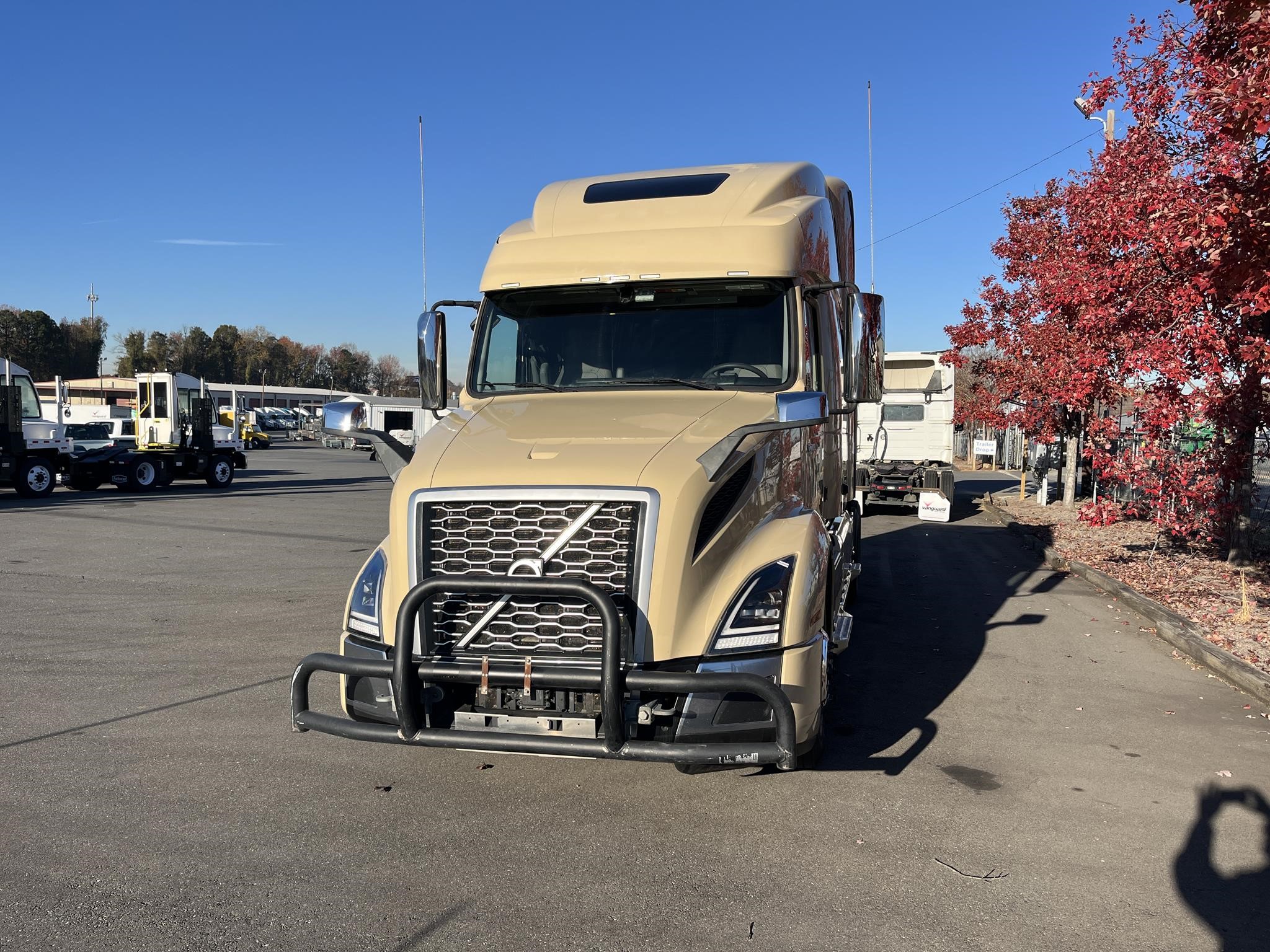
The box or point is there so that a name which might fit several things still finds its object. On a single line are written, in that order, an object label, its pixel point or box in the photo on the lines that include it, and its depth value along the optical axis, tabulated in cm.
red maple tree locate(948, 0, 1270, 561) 664
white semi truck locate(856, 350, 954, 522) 1934
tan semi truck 393
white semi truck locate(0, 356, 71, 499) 2197
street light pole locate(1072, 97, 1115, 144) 1789
